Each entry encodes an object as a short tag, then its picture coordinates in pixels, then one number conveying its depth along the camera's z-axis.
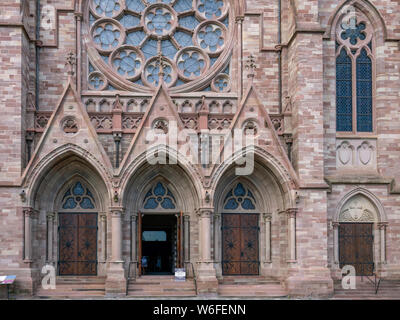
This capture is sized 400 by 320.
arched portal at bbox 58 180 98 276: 20.73
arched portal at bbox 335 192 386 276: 20.94
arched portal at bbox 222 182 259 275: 21.09
